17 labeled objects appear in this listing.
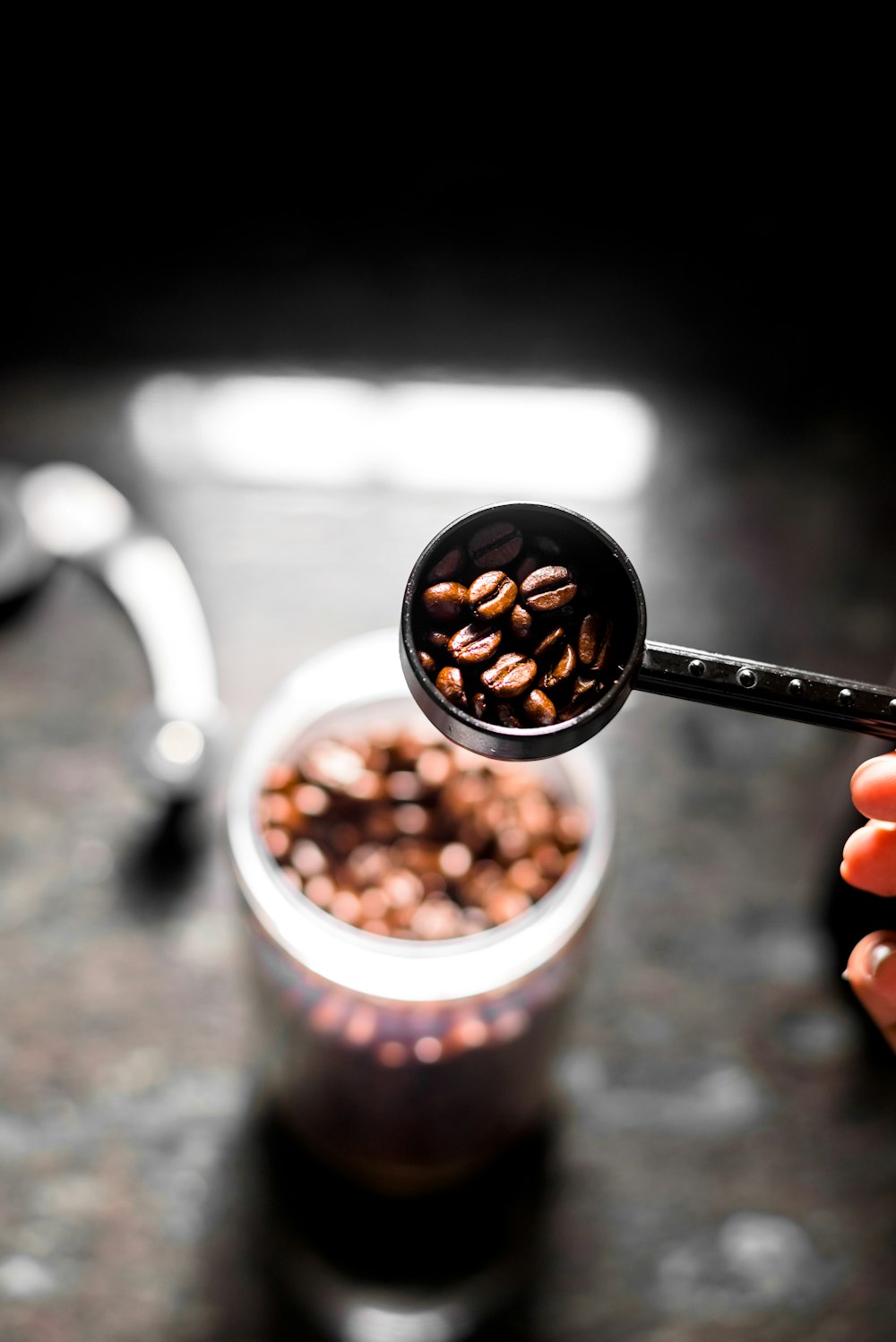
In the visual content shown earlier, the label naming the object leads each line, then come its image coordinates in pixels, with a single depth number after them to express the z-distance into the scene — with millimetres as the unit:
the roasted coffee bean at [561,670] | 460
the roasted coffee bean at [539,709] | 451
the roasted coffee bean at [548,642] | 465
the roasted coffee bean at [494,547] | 466
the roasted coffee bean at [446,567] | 464
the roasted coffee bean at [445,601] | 460
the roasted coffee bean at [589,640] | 460
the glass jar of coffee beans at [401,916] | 601
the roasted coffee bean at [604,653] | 458
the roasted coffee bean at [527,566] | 473
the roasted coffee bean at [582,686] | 455
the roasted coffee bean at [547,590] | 466
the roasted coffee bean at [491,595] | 460
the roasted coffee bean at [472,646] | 459
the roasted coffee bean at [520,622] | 463
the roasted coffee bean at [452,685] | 447
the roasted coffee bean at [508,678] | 455
